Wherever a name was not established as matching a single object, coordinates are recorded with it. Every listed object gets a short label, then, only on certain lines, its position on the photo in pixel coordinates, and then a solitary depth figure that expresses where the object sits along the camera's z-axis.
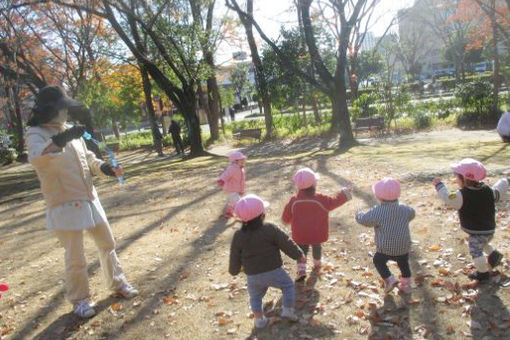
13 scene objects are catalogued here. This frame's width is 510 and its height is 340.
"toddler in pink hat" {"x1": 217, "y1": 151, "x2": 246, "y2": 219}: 6.81
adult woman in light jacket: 3.71
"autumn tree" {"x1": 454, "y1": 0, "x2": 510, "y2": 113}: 17.97
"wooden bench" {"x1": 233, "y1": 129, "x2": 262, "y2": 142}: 21.77
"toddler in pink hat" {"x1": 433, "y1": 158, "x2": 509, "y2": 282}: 3.75
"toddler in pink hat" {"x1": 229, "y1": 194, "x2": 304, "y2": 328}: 3.50
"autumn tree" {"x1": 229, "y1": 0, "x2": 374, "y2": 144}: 14.99
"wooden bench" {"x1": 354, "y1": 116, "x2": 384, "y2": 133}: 18.45
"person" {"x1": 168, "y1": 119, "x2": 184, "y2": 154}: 19.84
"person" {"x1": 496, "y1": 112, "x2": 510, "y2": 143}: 9.17
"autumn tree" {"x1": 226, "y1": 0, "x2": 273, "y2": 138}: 21.97
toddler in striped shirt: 3.78
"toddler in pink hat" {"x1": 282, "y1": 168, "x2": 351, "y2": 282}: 4.29
